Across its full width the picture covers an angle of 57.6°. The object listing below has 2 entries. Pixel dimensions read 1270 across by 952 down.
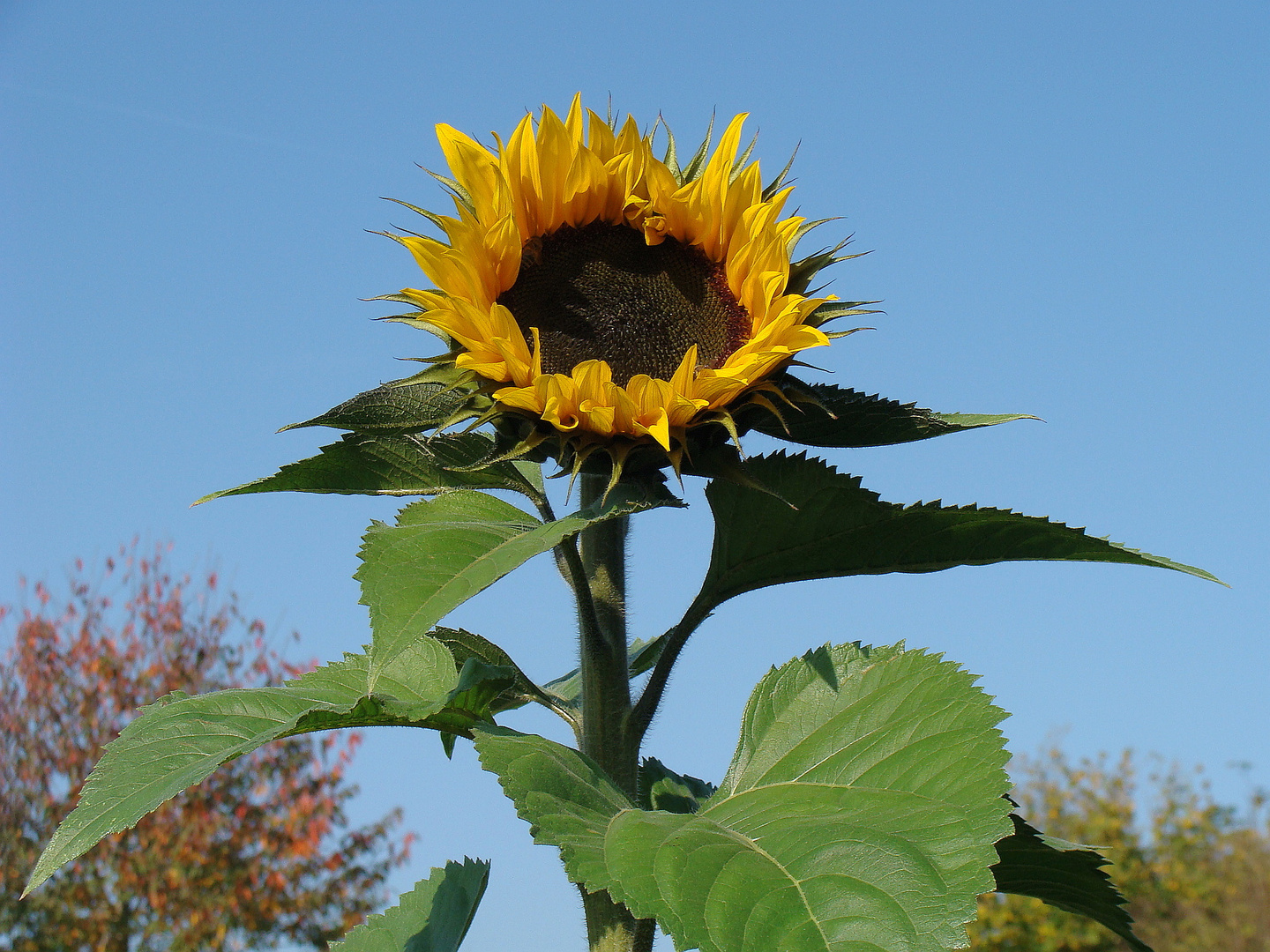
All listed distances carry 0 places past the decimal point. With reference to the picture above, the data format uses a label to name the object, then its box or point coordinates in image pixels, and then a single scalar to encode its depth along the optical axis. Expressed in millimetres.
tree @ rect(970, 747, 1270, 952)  11641
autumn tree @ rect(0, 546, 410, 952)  11672
